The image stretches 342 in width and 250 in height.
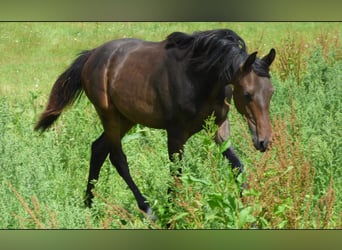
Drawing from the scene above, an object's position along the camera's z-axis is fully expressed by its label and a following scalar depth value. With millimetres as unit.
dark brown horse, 10305
